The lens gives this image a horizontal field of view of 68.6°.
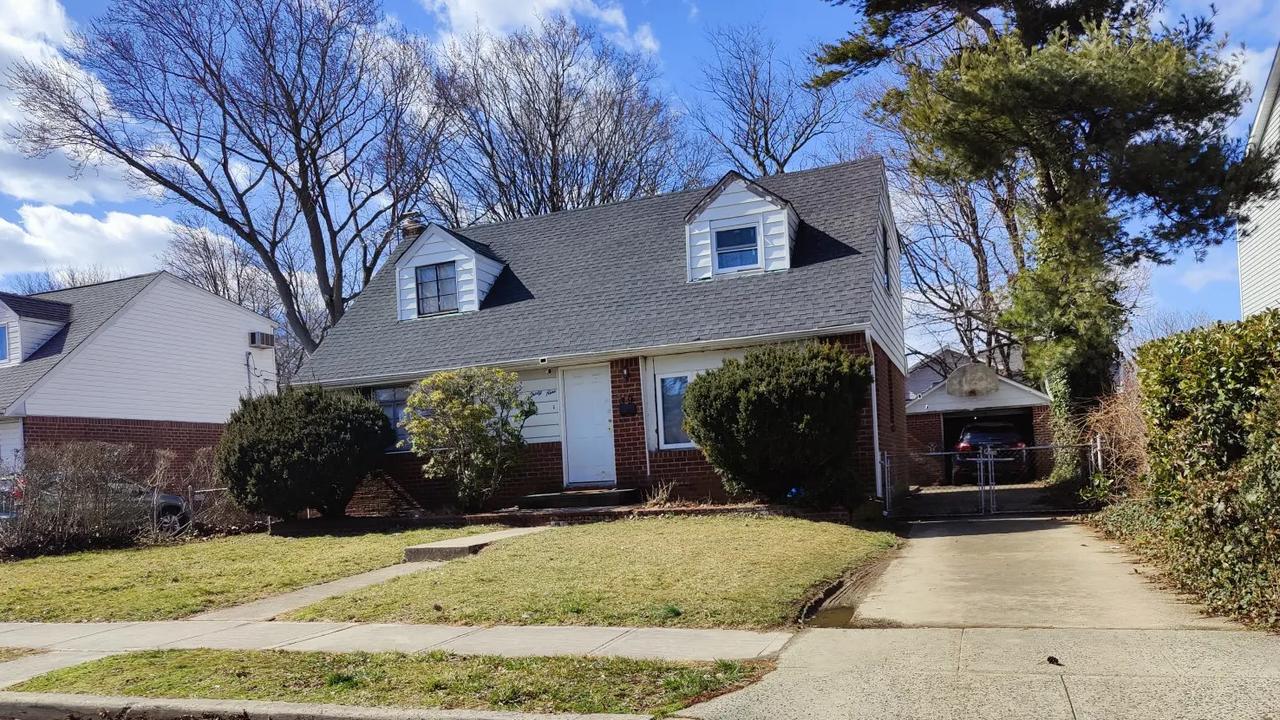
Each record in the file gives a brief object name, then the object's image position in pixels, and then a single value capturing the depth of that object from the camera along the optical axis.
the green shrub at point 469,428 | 15.26
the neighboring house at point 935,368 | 36.47
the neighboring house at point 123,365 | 22.20
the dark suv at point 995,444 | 22.84
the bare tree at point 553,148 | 33.06
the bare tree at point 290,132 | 25.73
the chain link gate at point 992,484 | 15.05
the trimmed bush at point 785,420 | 12.71
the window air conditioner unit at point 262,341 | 28.95
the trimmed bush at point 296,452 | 15.24
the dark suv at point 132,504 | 13.95
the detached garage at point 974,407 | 24.52
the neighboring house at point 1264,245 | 19.95
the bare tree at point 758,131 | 32.75
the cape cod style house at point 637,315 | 15.45
